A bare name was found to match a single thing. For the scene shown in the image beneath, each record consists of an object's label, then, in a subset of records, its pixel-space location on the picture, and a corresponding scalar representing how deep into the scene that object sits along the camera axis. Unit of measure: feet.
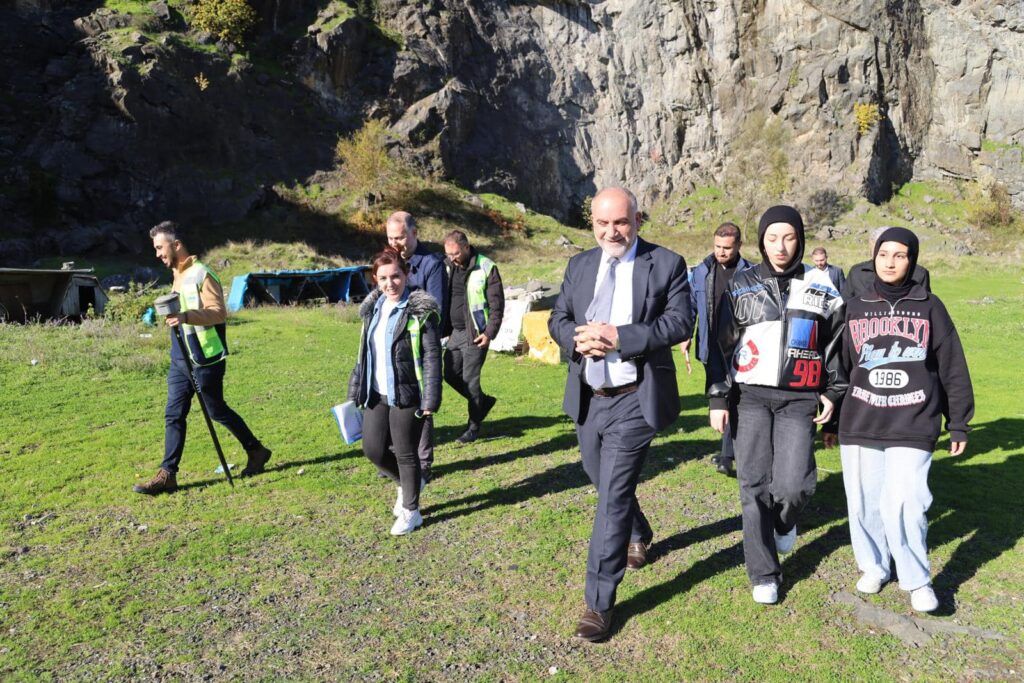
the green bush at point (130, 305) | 57.26
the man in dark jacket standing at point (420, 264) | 20.61
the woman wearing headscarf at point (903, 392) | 12.98
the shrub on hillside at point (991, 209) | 166.30
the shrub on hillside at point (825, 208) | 160.86
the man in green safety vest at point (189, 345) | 19.79
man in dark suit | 12.28
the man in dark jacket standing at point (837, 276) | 16.09
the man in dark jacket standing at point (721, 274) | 20.97
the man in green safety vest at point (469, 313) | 24.20
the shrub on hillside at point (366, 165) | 136.46
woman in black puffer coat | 16.84
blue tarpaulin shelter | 74.34
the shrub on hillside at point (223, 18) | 134.31
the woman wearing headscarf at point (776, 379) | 13.26
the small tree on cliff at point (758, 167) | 165.68
